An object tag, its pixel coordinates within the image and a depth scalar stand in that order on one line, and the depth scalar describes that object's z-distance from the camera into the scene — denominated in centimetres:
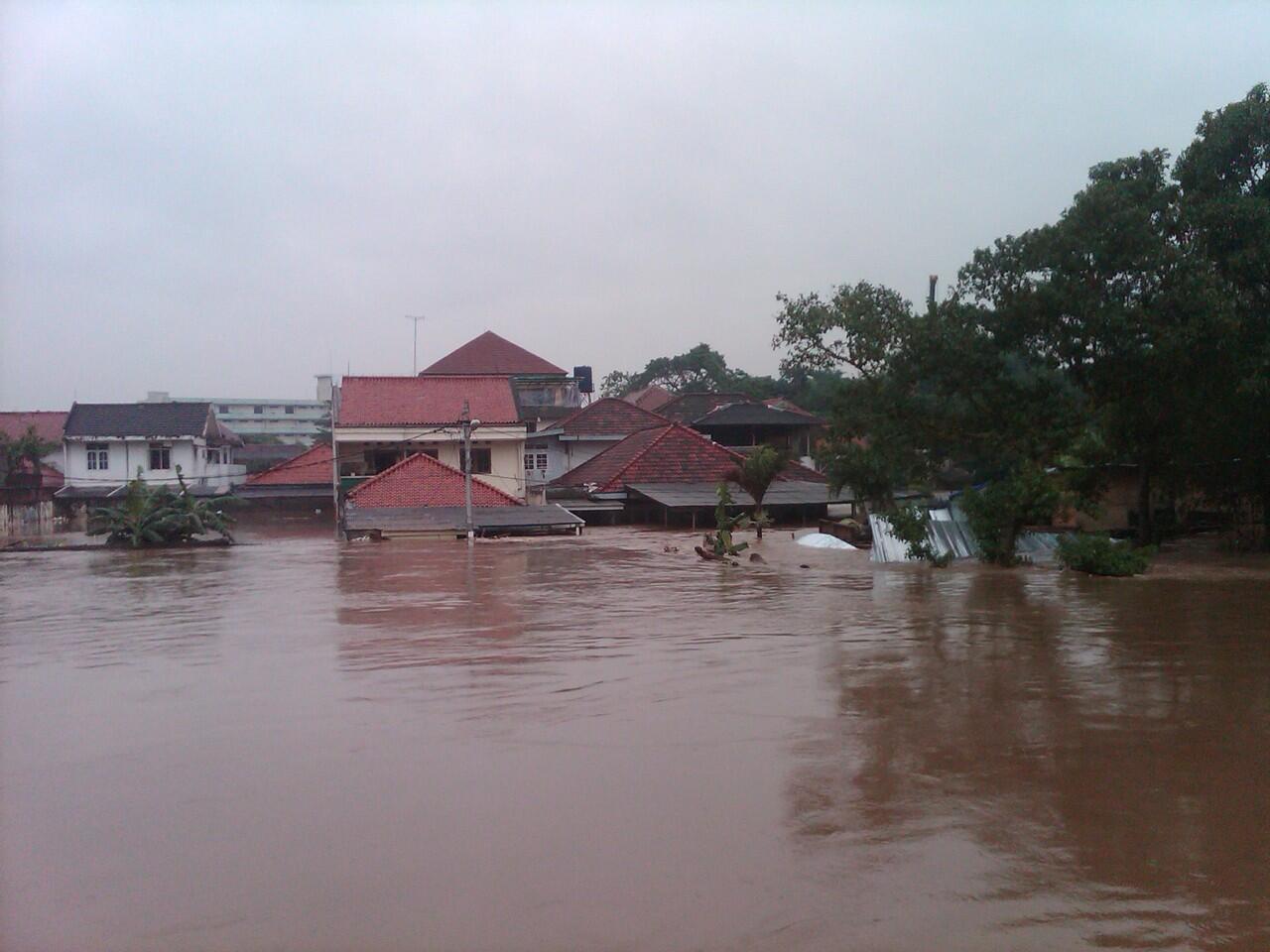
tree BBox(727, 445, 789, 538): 2919
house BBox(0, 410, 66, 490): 3738
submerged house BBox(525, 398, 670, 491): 3847
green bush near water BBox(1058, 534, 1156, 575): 1722
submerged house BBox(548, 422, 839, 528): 3169
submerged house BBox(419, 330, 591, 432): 4415
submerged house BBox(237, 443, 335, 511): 3669
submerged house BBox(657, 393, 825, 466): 3978
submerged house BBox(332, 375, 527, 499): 3347
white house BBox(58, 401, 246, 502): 3641
